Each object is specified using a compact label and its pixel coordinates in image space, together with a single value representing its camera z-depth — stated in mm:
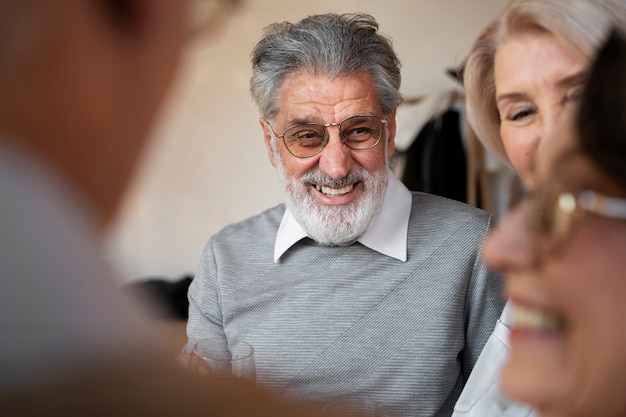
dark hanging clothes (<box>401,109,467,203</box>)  3387
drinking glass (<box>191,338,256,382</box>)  1012
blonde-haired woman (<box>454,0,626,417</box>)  957
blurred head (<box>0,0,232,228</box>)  258
